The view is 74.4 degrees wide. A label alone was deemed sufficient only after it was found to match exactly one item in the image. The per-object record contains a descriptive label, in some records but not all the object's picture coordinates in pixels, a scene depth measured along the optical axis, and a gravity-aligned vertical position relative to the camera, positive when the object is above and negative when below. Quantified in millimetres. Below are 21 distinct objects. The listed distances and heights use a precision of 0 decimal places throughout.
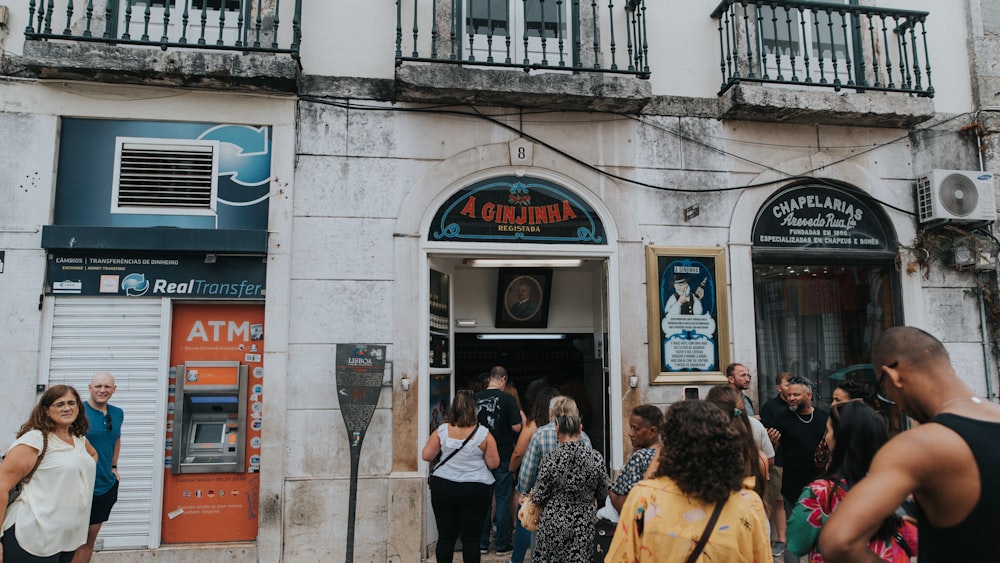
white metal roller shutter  6012 +55
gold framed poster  6863 +596
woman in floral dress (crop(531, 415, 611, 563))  4070 -809
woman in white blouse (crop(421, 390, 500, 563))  5102 -800
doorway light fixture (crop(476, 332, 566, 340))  8773 +485
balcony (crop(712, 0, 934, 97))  7316 +3744
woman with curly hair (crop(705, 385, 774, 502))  3790 -304
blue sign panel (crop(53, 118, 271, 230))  6277 +1963
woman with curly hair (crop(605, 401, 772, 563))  2516 -524
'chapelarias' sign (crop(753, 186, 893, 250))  7379 +1665
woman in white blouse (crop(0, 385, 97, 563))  3770 -635
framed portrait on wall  8539 +974
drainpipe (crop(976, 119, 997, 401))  7332 +307
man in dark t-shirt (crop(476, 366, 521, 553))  6441 -549
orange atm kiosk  6164 -461
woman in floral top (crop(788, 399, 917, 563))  2775 -529
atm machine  6203 -391
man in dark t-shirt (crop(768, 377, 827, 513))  5337 -534
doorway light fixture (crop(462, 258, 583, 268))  7234 +1238
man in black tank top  1923 -354
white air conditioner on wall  7270 +1892
